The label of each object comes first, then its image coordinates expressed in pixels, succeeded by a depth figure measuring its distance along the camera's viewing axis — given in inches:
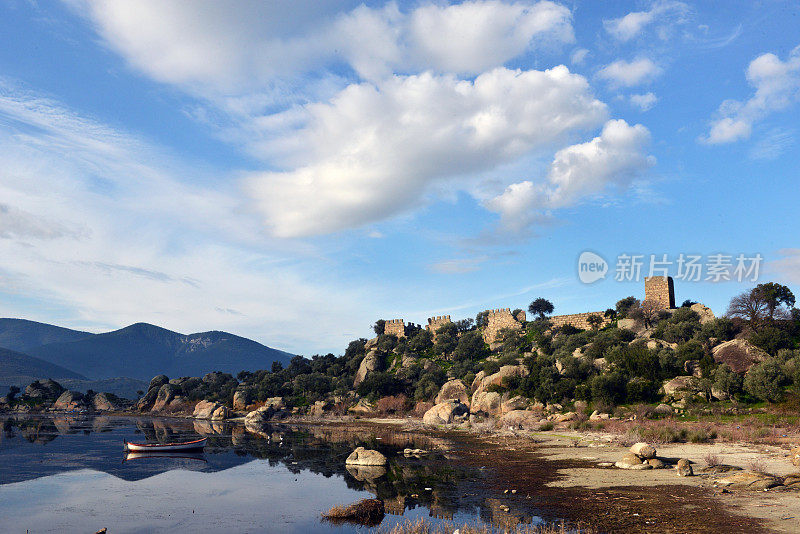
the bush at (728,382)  2015.3
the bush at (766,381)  1902.1
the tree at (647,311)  3427.7
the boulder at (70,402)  5128.0
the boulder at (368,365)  4303.6
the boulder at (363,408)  3624.5
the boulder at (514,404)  2694.4
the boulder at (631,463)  1141.6
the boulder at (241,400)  4338.1
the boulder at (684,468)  1025.5
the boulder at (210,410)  3956.4
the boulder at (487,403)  2784.0
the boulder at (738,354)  2265.0
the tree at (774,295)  2746.1
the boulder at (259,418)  3326.8
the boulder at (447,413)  2795.3
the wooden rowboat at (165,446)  1829.5
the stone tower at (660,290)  3706.0
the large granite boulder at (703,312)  3116.9
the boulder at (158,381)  5139.8
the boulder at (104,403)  5251.0
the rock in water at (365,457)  1451.8
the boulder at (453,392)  3243.1
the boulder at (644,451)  1172.5
